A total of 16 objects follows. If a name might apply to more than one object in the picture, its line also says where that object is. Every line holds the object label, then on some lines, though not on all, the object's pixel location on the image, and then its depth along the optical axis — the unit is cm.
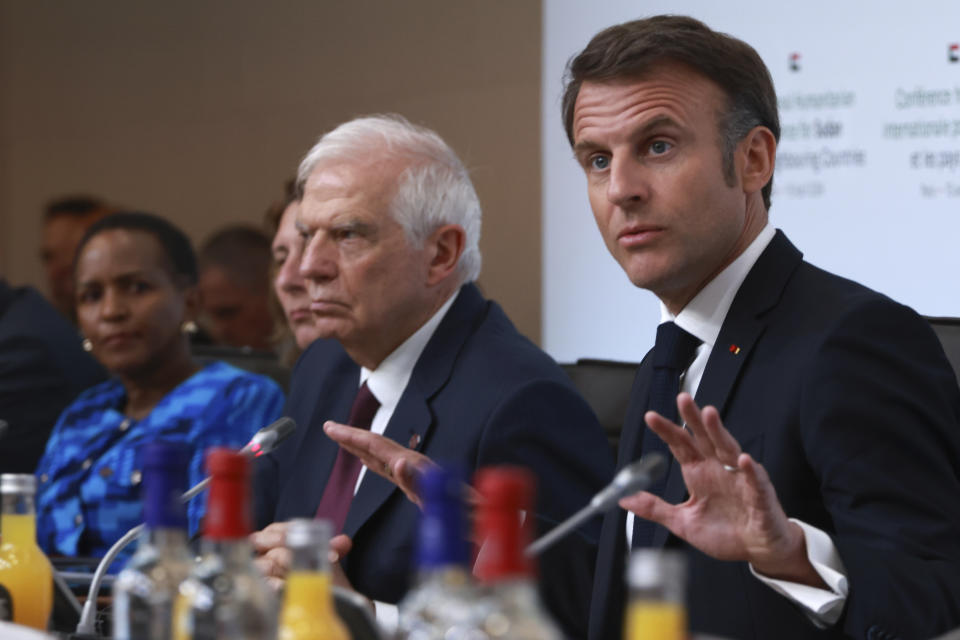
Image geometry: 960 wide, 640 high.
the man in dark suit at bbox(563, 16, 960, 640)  364
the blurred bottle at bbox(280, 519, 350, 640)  300
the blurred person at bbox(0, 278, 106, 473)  476
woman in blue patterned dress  450
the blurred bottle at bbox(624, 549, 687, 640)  253
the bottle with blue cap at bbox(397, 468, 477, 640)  272
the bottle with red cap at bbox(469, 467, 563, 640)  262
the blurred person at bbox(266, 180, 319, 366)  470
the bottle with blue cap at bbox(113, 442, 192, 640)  315
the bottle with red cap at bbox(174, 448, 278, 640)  299
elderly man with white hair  404
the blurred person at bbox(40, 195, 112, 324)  720
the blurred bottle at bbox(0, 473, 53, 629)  365
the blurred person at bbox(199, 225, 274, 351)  658
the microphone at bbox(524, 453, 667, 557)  349
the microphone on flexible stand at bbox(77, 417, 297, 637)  372
